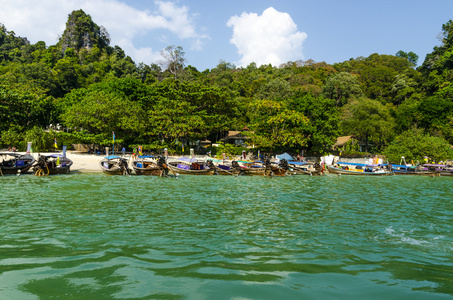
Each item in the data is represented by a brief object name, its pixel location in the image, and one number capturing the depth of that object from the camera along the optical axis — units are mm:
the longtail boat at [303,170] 37119
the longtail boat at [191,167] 31703
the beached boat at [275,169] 34219
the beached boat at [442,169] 40812
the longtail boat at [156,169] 29047
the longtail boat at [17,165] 25995
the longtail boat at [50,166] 26438
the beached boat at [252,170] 34812
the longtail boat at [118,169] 28984
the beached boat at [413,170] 40844
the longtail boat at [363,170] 38625
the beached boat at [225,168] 33094
